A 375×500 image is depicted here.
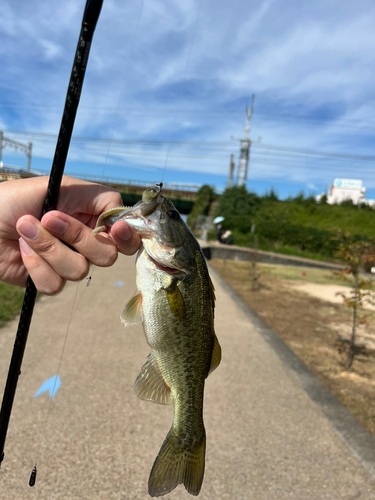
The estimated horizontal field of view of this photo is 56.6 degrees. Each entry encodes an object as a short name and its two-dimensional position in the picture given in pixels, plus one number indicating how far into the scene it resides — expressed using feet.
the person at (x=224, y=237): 79.97
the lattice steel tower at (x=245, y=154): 143.13
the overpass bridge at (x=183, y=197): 65.83
